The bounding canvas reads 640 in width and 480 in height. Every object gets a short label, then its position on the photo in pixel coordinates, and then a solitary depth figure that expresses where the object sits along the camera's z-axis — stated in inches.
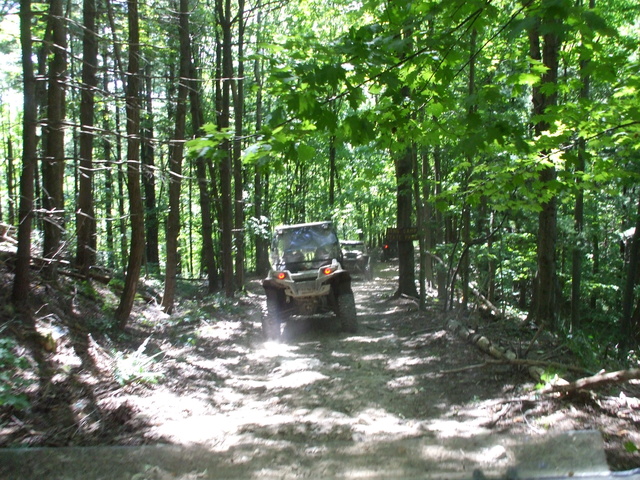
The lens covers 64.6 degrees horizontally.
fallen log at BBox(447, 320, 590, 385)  226.7
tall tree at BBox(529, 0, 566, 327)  322.3
